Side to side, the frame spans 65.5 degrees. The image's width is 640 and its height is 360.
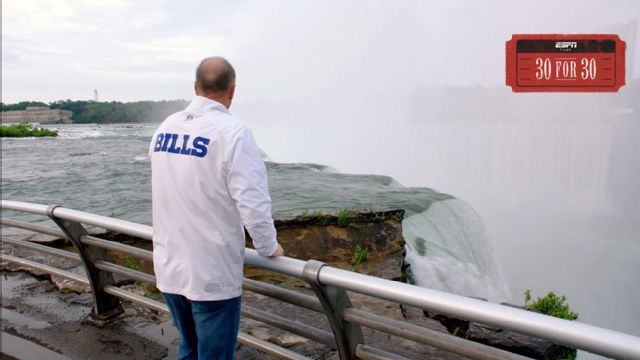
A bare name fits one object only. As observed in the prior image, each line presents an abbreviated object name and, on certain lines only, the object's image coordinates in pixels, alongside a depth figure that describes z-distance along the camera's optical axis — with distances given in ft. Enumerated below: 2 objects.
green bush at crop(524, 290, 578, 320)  19.71
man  6.61
